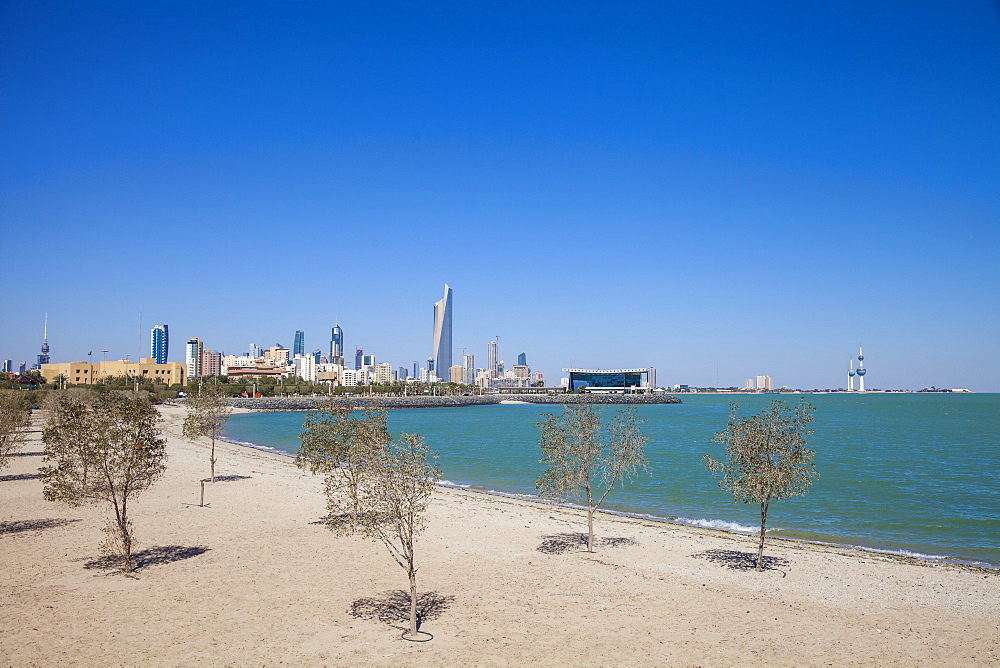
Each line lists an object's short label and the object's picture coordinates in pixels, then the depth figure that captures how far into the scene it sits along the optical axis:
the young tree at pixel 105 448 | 13.75
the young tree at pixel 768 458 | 14.75
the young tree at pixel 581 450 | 16.64
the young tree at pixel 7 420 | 25.41
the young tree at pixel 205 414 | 27.95
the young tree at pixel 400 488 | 10.00
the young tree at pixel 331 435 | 15.75
